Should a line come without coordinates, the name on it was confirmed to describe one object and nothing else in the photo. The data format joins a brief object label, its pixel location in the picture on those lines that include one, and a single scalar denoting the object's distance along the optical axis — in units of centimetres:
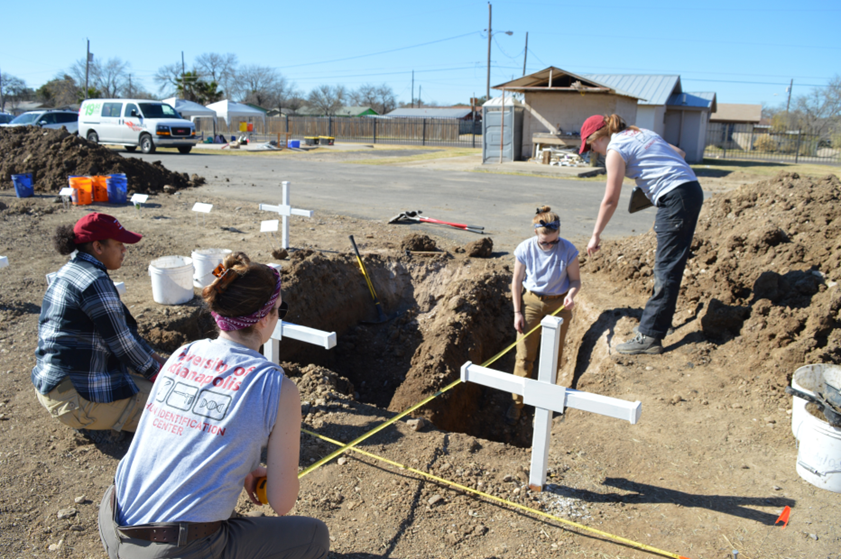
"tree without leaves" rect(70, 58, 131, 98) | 6688
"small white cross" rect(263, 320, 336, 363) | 329
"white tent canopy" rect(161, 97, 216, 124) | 3297
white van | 2252
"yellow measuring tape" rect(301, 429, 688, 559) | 278
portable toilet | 2298
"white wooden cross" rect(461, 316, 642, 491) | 303
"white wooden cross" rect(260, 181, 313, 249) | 797
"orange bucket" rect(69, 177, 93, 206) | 1116
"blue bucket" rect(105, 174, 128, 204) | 1135
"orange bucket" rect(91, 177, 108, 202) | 1150
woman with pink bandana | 183
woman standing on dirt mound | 473
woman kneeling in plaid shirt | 333
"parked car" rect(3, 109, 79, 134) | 2453
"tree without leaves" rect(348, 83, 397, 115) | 8469
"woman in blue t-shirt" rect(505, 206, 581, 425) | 492
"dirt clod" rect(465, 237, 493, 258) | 785
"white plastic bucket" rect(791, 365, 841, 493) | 318
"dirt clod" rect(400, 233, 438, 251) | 786
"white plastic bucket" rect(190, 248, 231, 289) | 630
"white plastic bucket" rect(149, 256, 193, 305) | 580
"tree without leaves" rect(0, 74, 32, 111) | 7031
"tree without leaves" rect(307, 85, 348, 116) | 7619
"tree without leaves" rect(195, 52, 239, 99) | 6939
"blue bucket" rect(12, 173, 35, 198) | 1190
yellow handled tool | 734
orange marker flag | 301
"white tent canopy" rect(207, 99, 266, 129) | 3400
